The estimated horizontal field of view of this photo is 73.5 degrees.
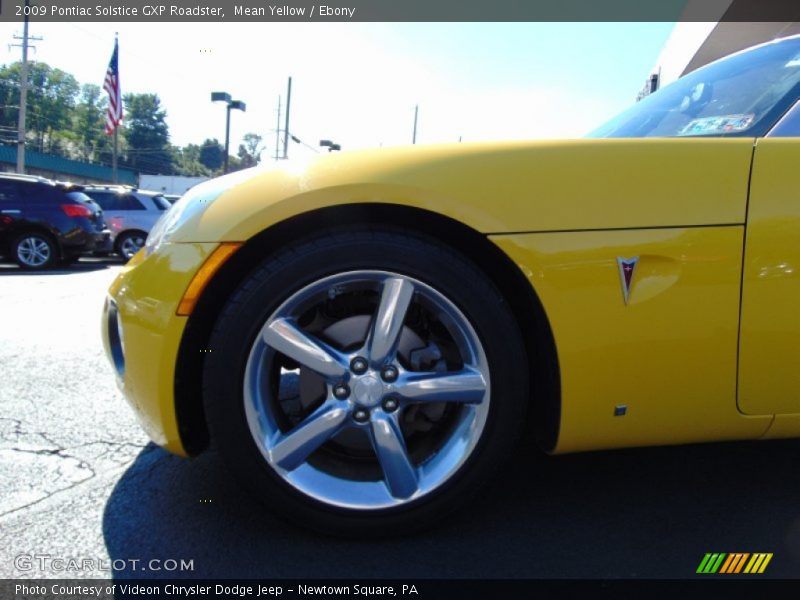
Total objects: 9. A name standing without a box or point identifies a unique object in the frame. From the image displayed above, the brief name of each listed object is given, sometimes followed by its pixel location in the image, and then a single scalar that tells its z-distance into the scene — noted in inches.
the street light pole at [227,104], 925.2
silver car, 460.1
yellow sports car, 59.9
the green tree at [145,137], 3184.1
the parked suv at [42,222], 344.5
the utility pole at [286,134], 1061.8
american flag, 837.8
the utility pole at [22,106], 922.7
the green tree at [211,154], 3514.8
